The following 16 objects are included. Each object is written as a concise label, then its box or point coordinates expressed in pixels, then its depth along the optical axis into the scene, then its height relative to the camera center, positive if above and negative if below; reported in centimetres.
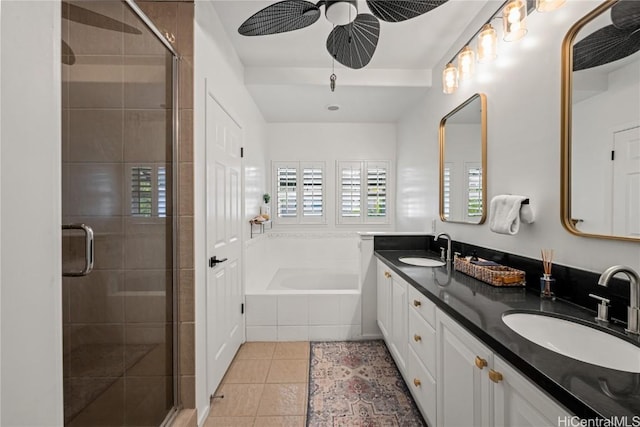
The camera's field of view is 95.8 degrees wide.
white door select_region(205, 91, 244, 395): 188 -22
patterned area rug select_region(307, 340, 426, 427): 175 -126
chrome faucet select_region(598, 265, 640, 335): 89 -29
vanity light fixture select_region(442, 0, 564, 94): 137 +95
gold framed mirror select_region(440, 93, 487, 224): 199 +37
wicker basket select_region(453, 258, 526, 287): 150 -34
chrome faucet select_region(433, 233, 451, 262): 225 -30
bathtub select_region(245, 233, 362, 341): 275 -98
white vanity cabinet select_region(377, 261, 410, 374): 191 -77
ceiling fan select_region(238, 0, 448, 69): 135 +99
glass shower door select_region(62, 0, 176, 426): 115 -3
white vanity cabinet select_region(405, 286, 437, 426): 144 -79
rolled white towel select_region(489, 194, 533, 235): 155 -1
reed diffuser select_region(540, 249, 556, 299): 133 -32
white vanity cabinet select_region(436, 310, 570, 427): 76 -58
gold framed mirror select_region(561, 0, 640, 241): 103 +35
